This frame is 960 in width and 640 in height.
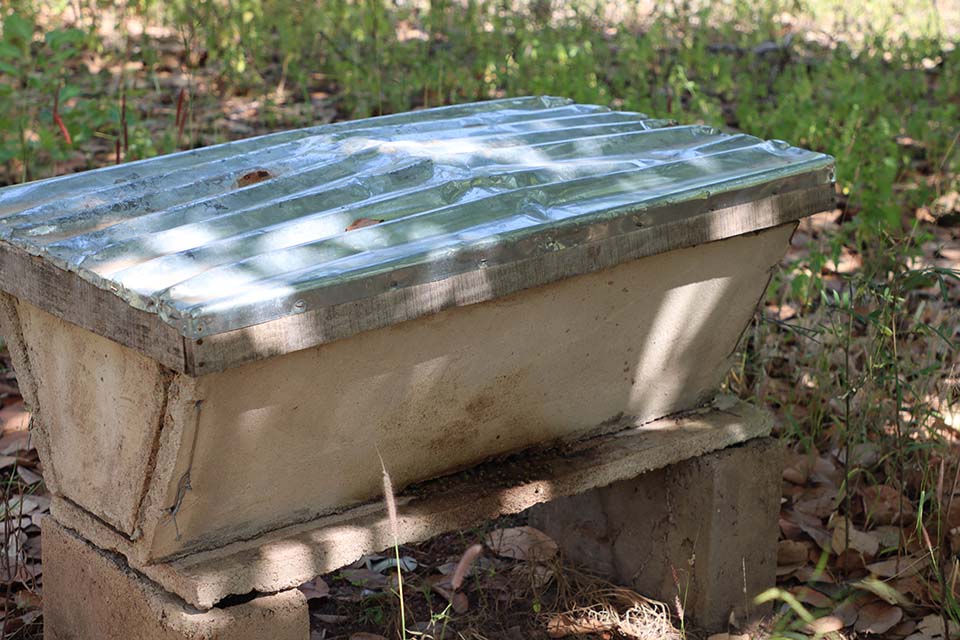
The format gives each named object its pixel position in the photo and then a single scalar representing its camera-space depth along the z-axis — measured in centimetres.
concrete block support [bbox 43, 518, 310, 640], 331
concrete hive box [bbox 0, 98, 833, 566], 304
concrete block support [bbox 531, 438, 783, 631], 441
